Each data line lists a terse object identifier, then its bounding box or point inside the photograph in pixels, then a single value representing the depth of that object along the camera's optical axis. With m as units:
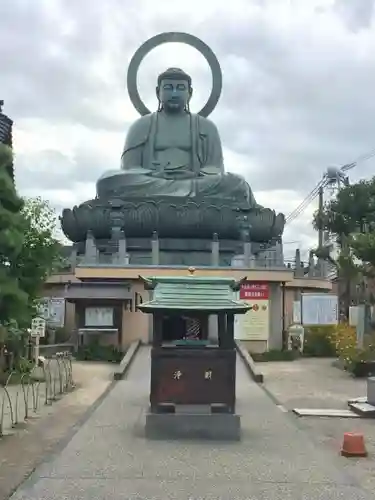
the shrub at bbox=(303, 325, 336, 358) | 23.28
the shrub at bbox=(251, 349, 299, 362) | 21.62
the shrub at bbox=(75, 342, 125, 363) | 21.17
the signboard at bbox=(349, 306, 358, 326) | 22.12
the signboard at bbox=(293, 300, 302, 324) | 22.21
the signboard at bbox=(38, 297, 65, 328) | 21.09
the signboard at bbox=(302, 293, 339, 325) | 21.55
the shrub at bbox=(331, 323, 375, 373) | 17.62
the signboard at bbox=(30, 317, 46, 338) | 16.98
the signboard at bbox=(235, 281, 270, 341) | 22.08
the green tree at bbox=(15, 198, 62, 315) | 15.31
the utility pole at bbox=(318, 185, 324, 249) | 38.53
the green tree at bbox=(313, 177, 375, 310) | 35.62
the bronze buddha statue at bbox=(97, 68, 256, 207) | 27.81
